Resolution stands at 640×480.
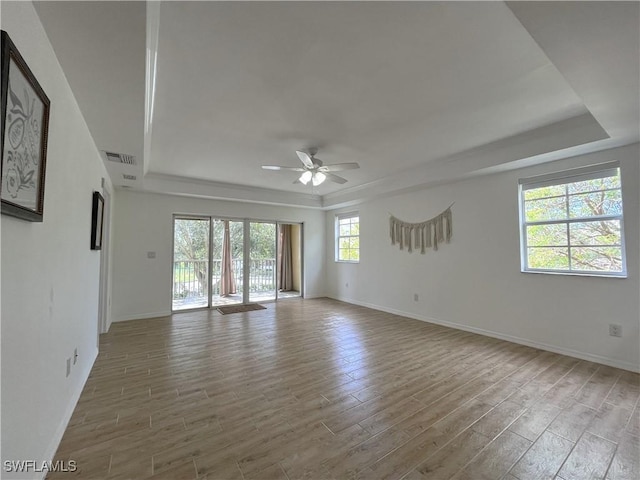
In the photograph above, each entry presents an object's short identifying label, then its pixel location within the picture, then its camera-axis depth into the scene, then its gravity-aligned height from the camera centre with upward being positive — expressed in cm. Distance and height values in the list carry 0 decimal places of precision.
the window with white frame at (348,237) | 663 +42
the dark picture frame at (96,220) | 272 +34
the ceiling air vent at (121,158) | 307 +110
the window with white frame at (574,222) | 310 +39
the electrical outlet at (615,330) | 299 -81
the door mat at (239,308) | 555 -111
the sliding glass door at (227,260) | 616 -13
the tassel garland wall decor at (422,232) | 467 +40
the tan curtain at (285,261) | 855 -20
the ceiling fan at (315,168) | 346 +112
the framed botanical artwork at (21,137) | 103 +50
